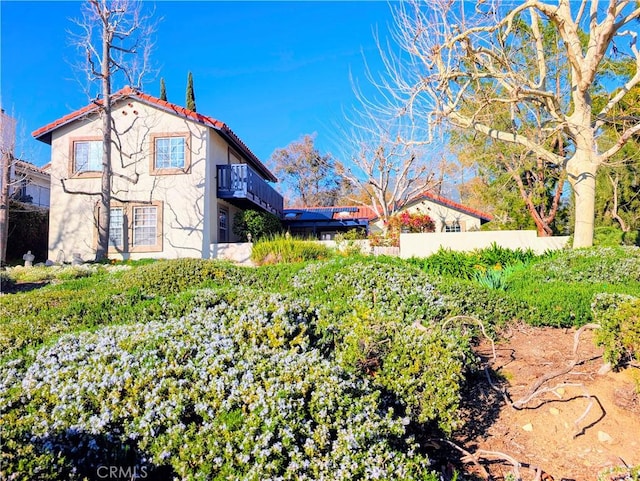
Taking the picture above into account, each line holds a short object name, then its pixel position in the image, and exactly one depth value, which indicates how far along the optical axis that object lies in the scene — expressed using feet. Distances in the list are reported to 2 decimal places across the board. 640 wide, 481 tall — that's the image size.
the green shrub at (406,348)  10.29
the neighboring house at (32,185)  63.26
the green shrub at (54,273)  36.07
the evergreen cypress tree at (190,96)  82.94
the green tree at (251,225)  61.67
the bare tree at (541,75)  35.47
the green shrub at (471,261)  28.04
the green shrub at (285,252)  35.63
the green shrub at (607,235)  45.19
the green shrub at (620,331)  11.39
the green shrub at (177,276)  18.98
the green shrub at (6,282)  31.27
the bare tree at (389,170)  76.84
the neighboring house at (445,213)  97.19
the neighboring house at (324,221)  91.35
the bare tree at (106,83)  51.03
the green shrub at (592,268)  22.53
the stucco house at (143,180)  56.44
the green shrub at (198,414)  7.03
